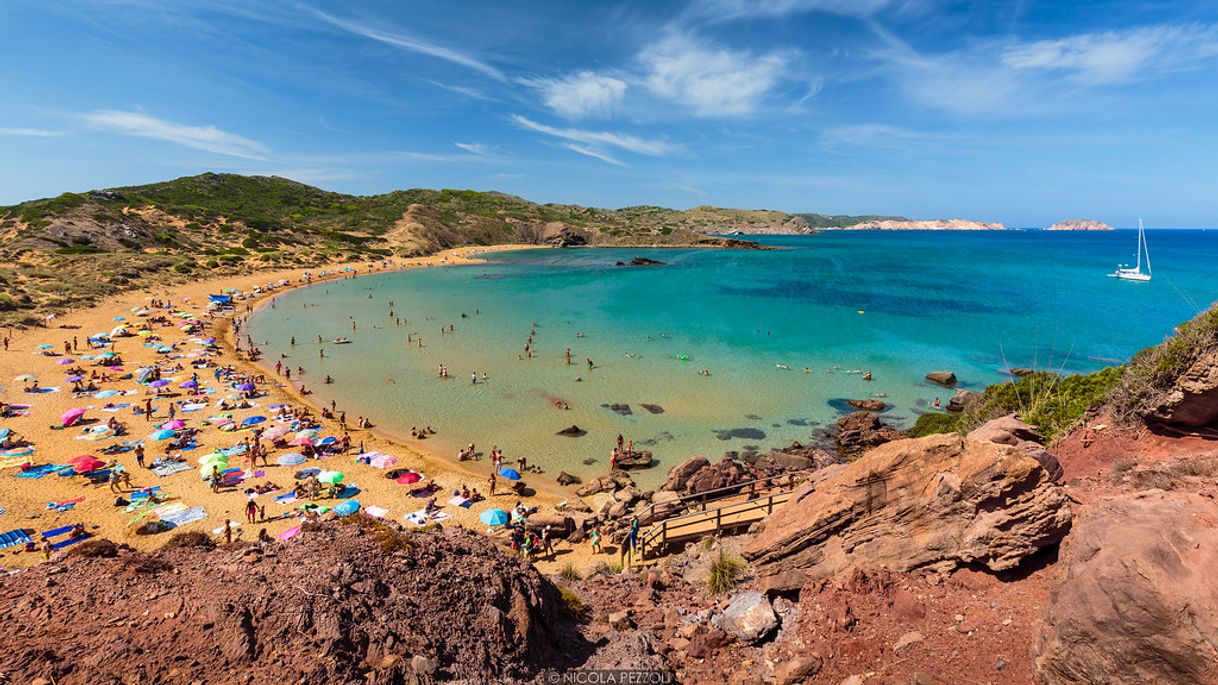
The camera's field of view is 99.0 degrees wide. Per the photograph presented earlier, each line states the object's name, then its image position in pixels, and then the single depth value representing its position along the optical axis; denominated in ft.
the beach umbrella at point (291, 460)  77.05
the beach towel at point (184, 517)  60.97
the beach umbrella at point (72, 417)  83.51
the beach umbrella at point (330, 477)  70.23
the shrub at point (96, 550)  28.50
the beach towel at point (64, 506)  61.41
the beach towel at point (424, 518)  62.90
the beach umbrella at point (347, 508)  63.10
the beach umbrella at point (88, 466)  67.56
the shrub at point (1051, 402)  47.67
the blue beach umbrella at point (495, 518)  62.75
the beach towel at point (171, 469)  71.91
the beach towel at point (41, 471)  67.46
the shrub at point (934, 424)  76.84
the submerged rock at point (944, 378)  118.32
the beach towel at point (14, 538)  52.29
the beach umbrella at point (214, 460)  71.31
